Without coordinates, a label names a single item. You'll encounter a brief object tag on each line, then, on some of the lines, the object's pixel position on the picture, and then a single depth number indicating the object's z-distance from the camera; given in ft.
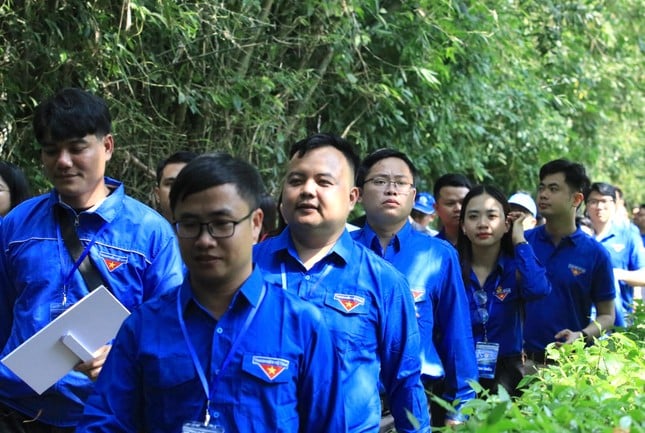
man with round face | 15.26
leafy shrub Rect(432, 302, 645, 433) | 10.50
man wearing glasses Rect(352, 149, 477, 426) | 18.98
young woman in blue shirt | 24.45
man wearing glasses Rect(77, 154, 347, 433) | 11.52
